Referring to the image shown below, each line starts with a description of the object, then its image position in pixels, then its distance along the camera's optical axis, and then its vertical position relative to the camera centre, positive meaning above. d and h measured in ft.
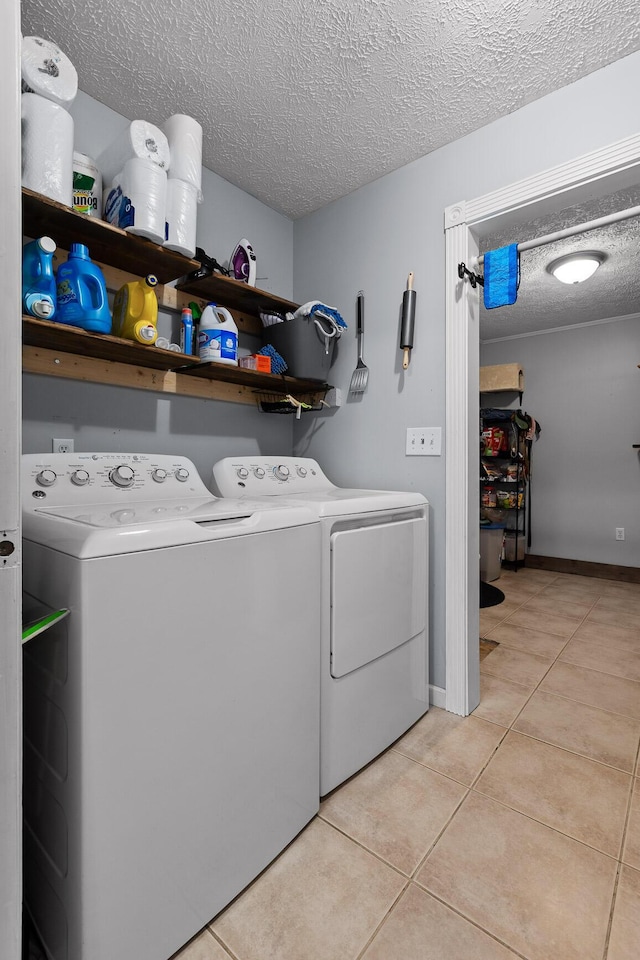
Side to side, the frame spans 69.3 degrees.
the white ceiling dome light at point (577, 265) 9.62 +4.42
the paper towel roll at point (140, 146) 4.91 +3.57
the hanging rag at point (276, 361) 6.97 +1.71
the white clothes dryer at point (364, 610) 4.73 -1.54
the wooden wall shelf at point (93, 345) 4.50 +1.41
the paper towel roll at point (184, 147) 5.34 +3.80
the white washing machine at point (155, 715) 2.82 -1.68
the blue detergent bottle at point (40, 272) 4.39 +1.95
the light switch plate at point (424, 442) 6.59 +0.48
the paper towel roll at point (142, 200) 4.85 +2.91
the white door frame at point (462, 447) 6.25 +0.38
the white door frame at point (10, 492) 2.30 -0.09
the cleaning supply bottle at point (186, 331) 6.06 +1.88
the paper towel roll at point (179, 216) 5.27 +2.96
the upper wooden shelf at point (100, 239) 4.41 +2.52
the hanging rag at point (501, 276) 5.87 +2.56
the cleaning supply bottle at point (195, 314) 6.41 +2.25
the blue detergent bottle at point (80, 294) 4.66 +1.83
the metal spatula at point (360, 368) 7.39 +1.72
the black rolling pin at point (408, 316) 6.65 +2.30
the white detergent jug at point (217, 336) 6.00 +1.81
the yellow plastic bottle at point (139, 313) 5.14 +1.82
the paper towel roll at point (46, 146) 4.19 +3.04
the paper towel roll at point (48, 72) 4.17 +3.70
